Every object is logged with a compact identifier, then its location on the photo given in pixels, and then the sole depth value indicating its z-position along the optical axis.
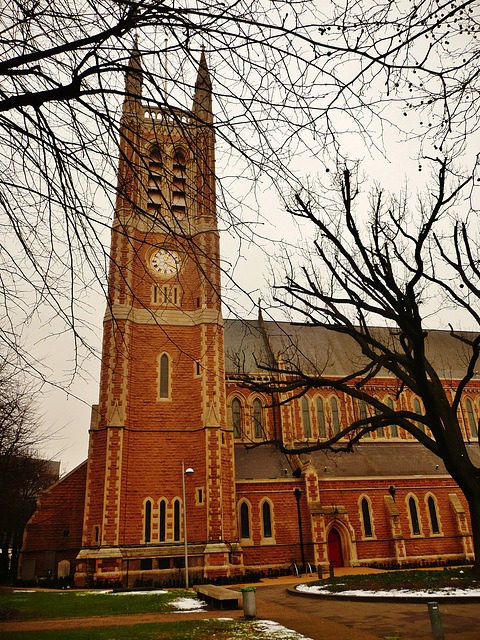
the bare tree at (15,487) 19.42
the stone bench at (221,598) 10.92
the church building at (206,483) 19.67
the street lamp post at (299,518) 23.39
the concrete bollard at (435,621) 6.18
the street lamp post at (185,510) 16.89
